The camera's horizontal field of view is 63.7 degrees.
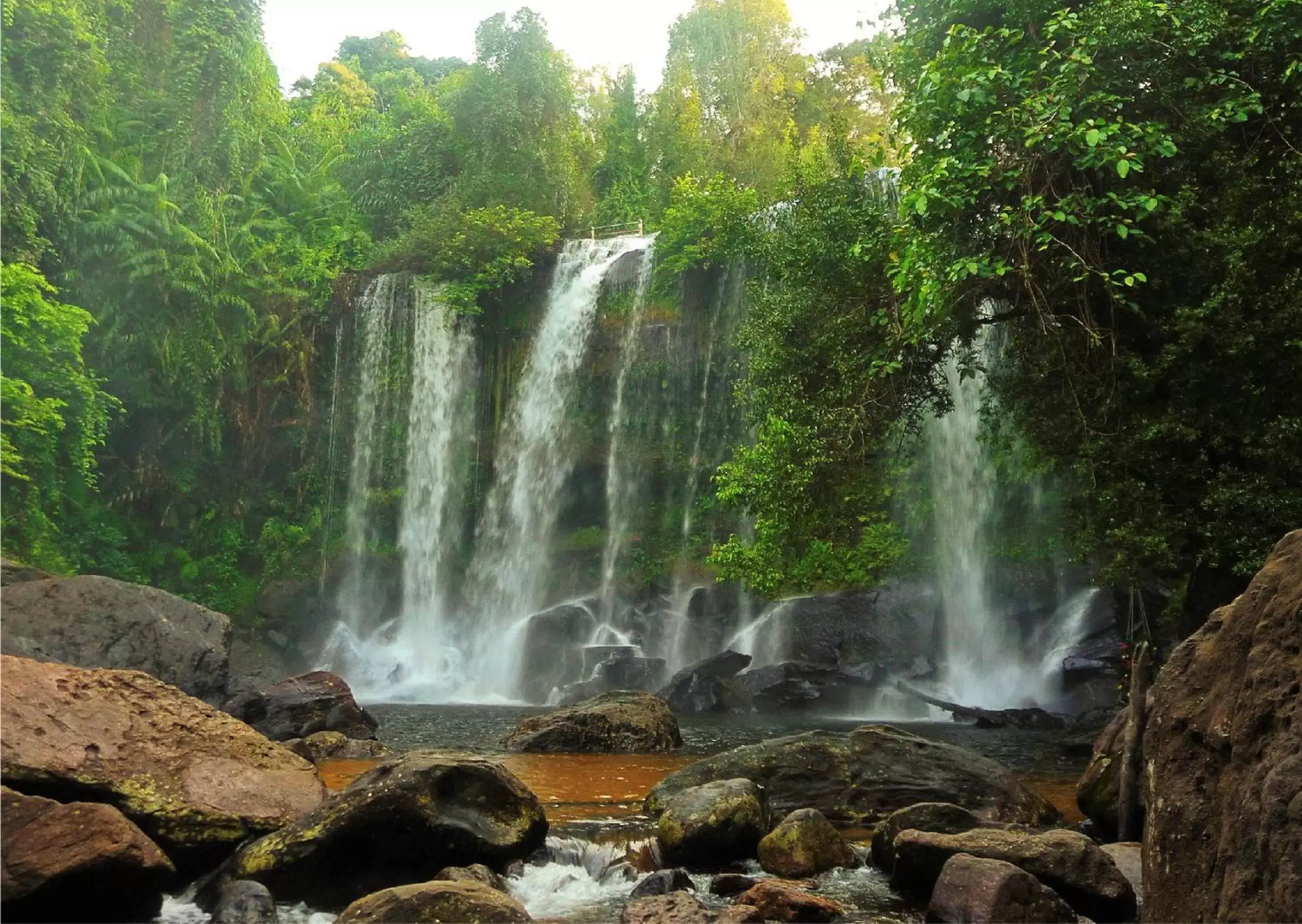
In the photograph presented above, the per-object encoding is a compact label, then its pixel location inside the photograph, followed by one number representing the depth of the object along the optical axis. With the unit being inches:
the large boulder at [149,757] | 267.4
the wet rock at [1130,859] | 268.1
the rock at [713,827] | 301.6
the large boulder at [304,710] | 579.8
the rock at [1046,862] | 250.7
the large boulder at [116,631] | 549.6
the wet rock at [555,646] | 915.4
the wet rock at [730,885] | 273.3
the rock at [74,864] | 226.7
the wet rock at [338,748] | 494.6
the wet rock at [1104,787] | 343.6
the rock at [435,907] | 218.4
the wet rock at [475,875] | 262.7
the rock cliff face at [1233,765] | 148.3
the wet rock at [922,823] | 298.7
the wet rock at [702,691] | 774.5
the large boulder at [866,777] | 358.3
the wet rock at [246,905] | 239.8
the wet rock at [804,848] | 289.6
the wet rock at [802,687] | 787.4
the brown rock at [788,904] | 243.0
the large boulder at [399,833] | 264.2
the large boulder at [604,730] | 539.2
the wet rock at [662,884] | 269.3
